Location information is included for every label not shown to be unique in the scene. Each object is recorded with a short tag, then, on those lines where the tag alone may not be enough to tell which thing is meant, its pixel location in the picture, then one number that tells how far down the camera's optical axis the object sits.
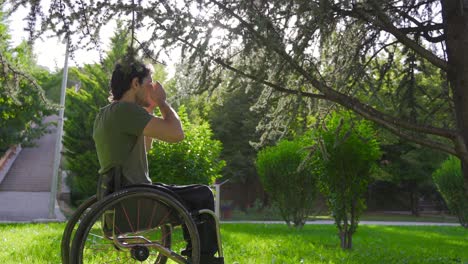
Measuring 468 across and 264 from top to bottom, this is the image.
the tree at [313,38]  3.01
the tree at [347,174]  8.10
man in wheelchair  2.82
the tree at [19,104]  4.32
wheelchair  2.61
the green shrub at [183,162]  10.68
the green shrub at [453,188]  15.05
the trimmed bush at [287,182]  12.31
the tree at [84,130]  18.88
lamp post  16.58
